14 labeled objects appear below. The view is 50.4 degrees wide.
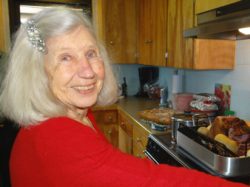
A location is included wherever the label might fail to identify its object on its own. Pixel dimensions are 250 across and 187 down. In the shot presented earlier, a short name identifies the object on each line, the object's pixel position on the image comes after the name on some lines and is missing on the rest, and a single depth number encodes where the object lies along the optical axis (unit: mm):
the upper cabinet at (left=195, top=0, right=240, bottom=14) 1300
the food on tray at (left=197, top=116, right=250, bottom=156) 1092
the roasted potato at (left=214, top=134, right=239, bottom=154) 1093
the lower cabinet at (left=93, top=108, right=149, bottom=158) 2116
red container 2094
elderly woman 562
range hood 1044
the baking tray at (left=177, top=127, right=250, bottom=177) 965
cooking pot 1453
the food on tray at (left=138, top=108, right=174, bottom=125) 1841
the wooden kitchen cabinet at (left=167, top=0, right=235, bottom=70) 1746
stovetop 1100
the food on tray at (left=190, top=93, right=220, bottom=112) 1809
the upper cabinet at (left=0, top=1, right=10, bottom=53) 2814
